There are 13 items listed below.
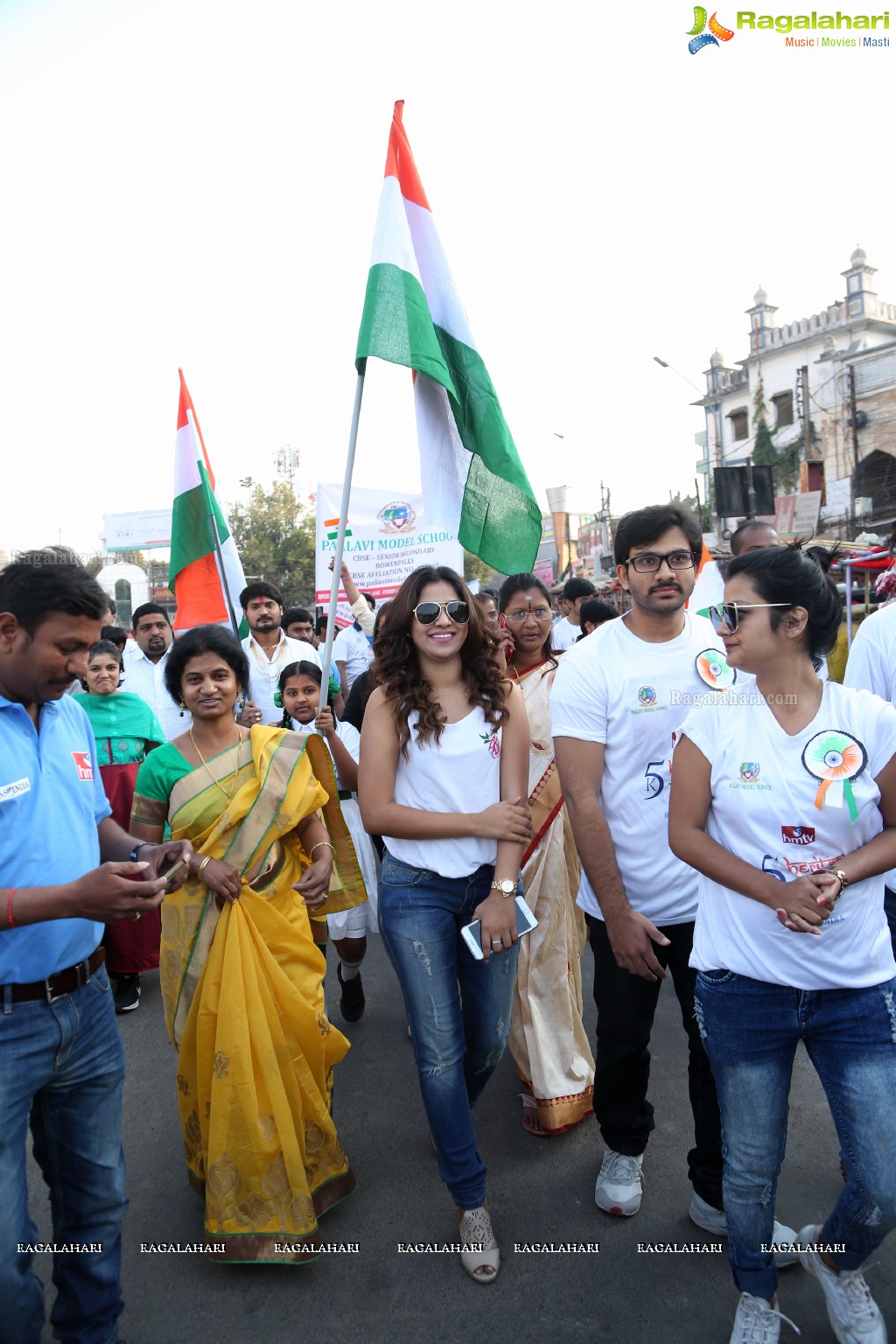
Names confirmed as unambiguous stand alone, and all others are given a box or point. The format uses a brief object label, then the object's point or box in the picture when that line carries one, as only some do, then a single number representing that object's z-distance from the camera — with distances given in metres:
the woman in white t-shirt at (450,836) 2.52
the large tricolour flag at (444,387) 3.18
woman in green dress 4.42
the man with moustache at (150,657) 5.99
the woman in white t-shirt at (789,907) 1.91
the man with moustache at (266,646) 6.04
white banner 9.12
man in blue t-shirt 1.90
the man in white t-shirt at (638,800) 2.55
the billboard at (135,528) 43.88
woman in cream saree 3.13
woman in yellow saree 2.51
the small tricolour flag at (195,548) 4.91
